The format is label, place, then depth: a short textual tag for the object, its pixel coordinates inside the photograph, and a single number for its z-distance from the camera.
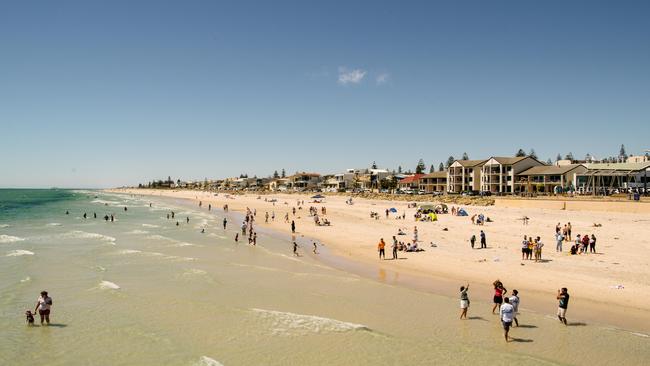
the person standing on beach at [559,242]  23.95
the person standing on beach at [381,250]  24.28
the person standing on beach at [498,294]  13.70
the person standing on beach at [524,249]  22.27
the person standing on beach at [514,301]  12.40
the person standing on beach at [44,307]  13.90
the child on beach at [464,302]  13.34
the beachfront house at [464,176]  85.00
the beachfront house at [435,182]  94.10
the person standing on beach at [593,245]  23.28
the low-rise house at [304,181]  155.12
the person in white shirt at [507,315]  11.58
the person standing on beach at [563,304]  12.60
